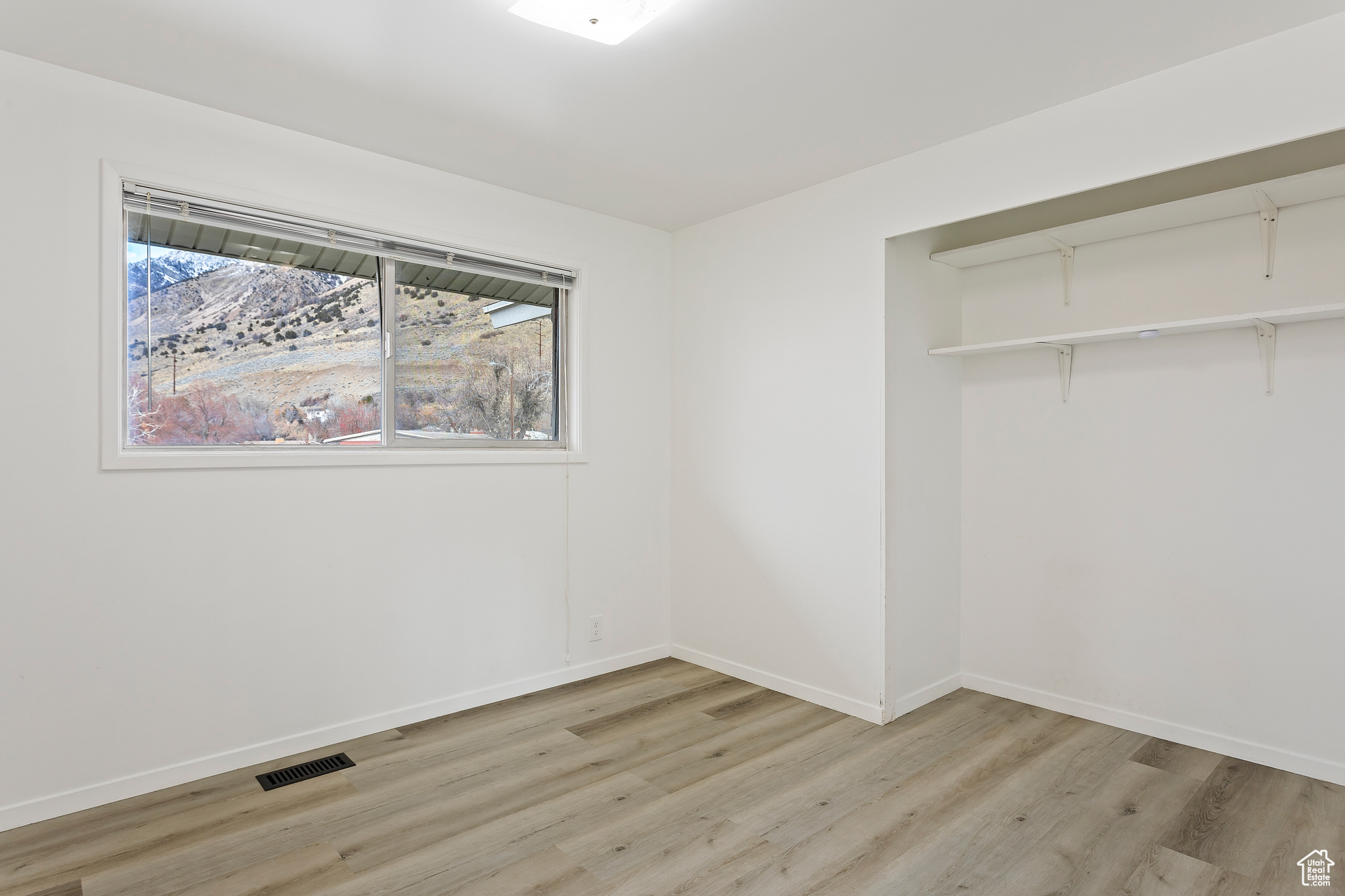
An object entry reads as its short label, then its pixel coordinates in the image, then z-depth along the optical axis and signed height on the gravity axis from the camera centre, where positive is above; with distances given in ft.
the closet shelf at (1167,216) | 8.09 +2.96
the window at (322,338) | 8.89 +1.58
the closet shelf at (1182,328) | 8.04 +1.48
